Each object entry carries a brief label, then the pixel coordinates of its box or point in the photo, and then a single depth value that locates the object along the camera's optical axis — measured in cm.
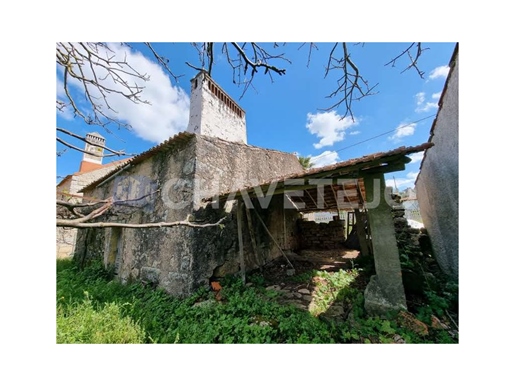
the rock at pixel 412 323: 229
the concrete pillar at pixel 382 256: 269
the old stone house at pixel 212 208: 282
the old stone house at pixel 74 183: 1084
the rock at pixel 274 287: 411
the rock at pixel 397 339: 221
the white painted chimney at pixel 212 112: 786
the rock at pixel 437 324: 237
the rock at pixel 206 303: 344
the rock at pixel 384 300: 264
